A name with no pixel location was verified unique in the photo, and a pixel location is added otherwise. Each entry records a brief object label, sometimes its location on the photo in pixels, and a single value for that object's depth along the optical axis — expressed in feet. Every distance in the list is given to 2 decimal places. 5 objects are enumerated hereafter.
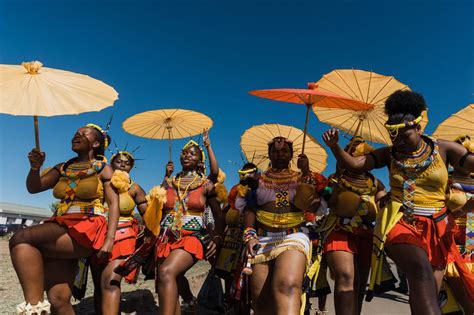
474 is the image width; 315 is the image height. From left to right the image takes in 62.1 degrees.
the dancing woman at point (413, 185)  10.91
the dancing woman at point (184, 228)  13.24
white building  165.63
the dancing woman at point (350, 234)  13.60
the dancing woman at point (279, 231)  11.43
